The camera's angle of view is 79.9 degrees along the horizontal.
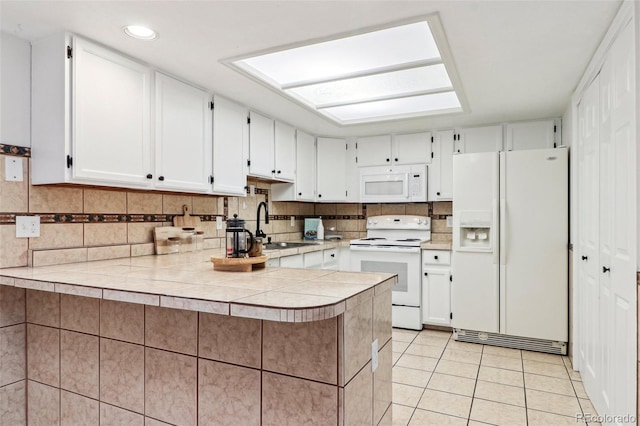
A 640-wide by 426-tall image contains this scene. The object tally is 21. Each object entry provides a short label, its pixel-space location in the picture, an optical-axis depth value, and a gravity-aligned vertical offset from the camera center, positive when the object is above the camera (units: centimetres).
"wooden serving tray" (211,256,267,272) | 182 -24
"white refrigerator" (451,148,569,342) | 325 -26
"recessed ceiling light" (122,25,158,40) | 194 +95
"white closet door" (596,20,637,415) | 159 -7
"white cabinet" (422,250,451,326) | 379 -74
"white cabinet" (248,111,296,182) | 340 +62
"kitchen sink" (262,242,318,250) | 356 -31
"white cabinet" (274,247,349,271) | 334 -45
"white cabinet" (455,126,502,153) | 388 +77
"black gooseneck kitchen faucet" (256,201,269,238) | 192 -10
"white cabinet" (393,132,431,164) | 422 +73
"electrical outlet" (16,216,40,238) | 198 -7
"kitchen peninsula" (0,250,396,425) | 132 -55
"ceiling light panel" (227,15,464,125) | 213 +95
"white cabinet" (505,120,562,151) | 364 +77
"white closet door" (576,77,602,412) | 223 -15
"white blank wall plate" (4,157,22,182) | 195 +23
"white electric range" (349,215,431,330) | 393 -51
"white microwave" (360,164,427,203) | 423 +34
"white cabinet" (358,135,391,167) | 441 +74
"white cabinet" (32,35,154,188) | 194 +53
